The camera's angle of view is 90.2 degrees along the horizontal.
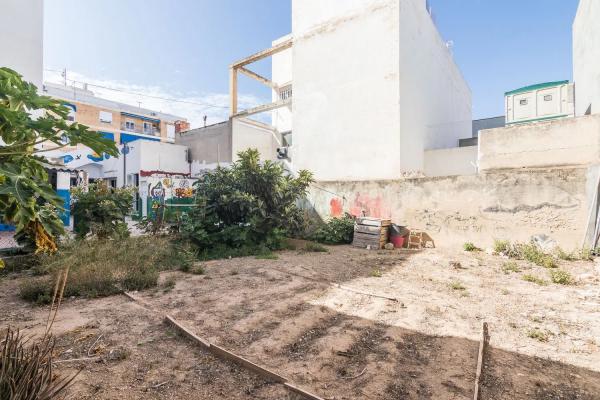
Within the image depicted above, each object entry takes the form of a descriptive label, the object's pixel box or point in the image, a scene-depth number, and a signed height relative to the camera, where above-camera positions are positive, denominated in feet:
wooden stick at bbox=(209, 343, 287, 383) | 7.64 -4.55
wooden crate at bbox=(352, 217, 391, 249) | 27.94 -3.23
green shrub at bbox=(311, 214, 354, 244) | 30.67 -3.51
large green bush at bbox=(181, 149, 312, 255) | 25.09 -0.85
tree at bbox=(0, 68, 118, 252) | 4.85 +0.93
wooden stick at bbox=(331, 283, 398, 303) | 13.62 -4.56
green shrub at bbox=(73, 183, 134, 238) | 23.44 -1.28
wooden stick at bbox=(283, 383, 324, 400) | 6.76 -4.51
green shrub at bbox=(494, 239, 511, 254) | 23.32 -3.76
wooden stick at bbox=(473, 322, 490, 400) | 7.12 -4.55
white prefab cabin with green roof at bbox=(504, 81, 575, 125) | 38.83 +13.14
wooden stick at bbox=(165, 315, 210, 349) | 9.31 -4.46
